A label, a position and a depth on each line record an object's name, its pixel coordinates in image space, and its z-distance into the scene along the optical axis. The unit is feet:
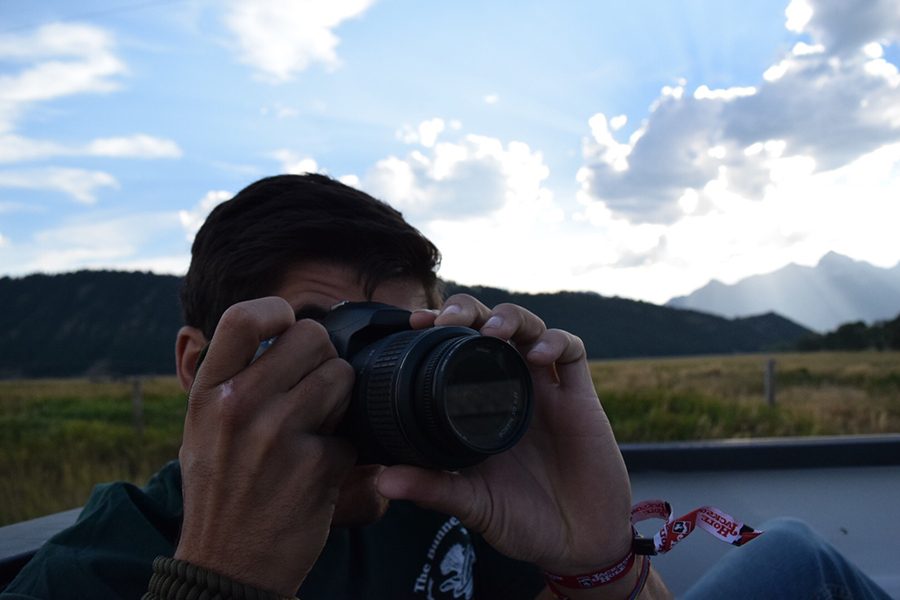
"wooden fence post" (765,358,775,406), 41.75
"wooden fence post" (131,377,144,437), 39.73
